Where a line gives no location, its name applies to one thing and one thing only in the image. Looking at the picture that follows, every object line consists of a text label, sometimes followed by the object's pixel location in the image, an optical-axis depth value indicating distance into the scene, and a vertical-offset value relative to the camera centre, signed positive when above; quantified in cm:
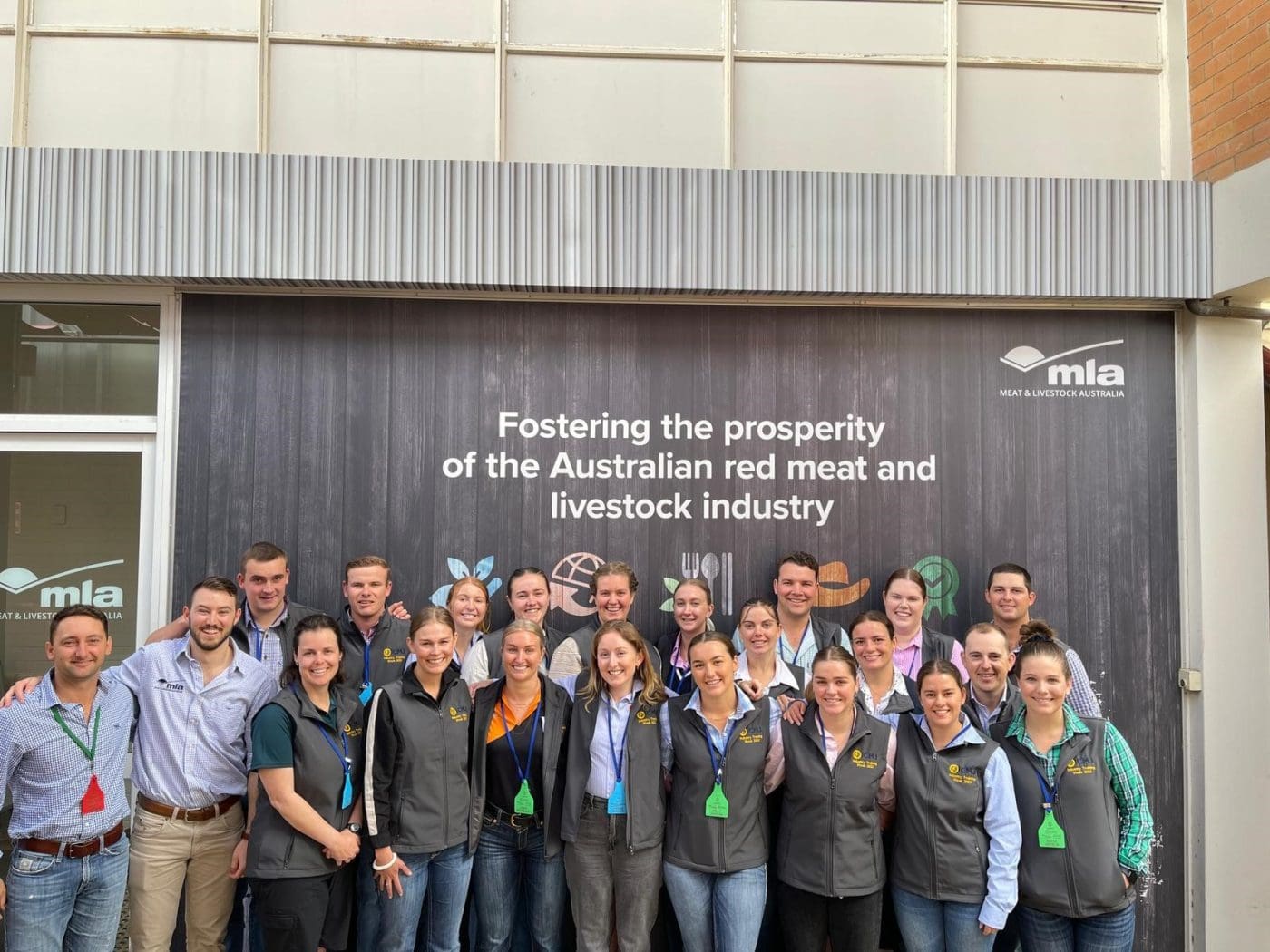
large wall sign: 511 +31
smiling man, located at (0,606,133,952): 355 -112
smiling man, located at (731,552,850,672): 479 -52
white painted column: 508 -62
